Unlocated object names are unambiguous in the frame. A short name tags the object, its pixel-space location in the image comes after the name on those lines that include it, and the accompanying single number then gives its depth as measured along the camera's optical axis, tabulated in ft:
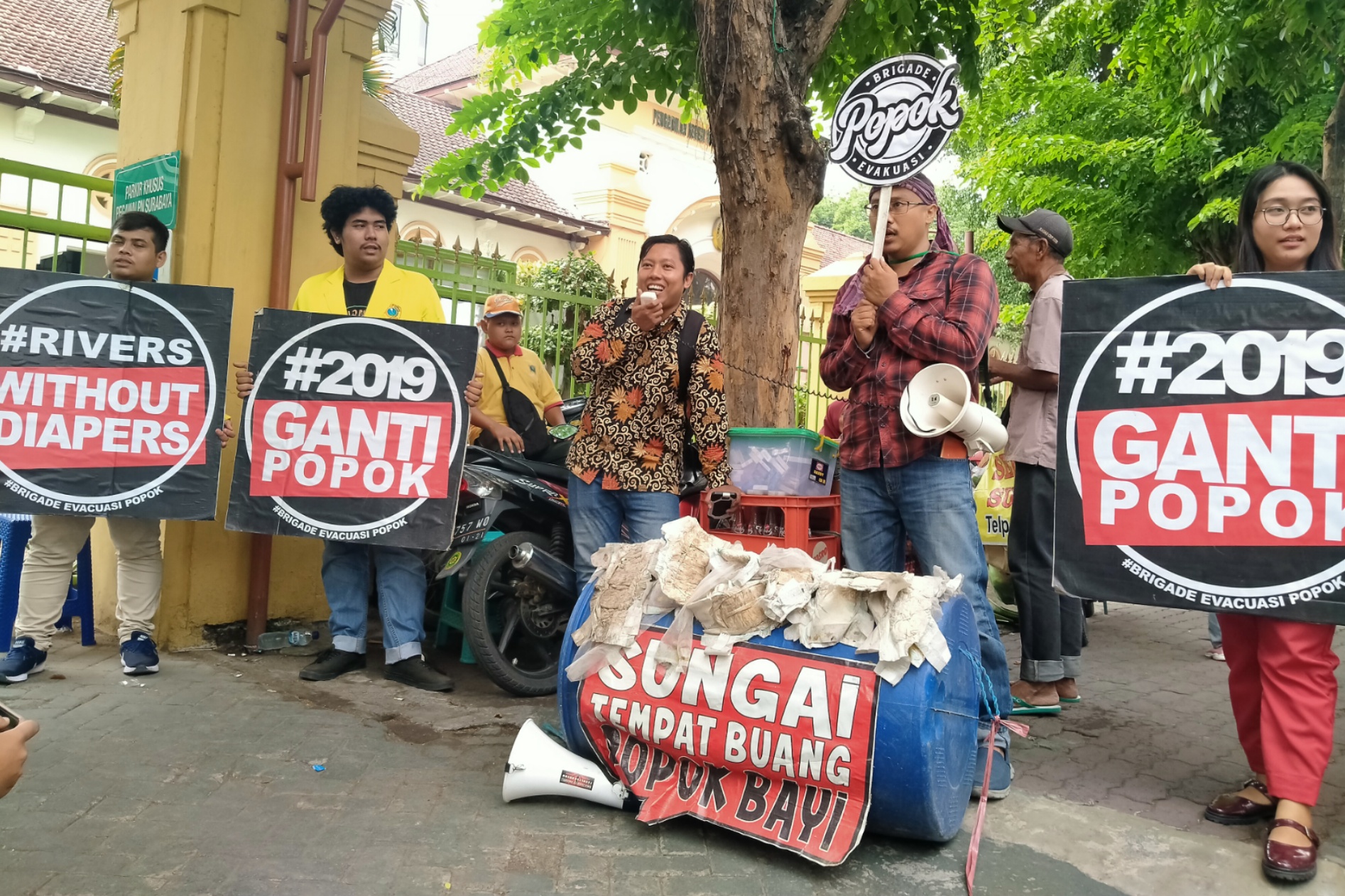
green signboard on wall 16.65
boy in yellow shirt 17.71
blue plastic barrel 9.04
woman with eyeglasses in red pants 9.68
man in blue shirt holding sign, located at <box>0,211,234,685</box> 14.66
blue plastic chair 14.97
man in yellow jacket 15.51
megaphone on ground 10.53
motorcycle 14.82
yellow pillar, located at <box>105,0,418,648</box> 16.74
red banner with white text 9.25
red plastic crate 14.79
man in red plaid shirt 11.10
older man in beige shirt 14.66
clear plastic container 14.90
